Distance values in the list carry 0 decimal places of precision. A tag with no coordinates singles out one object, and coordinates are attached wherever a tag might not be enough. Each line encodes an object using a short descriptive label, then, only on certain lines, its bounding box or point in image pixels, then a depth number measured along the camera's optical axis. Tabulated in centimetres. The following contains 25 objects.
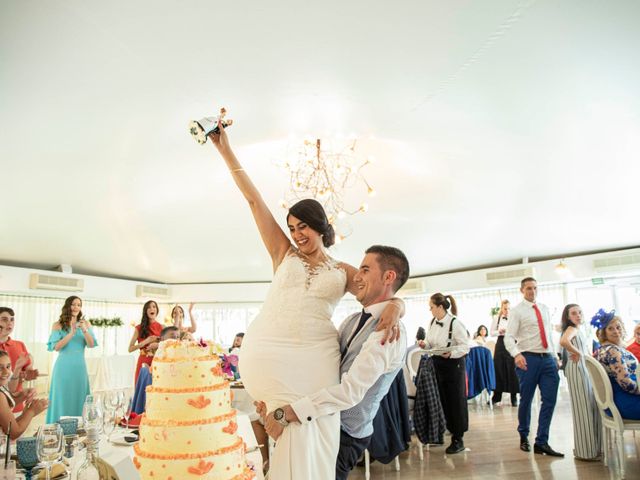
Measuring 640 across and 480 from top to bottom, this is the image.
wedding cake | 122
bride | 164
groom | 162
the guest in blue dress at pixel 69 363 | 513
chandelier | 611
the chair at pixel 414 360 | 522
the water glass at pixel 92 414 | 190
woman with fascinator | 388
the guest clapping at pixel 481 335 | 875
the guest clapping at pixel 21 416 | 216
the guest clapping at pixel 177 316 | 615
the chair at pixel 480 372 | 725
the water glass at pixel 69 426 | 205
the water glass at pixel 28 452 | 158
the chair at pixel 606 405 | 391
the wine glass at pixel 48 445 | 151
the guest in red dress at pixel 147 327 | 546
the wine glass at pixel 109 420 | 226
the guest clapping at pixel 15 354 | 323
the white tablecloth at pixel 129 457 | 125
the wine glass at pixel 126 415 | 252
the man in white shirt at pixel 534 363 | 455
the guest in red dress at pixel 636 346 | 428
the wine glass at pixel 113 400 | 230
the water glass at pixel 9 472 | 156
